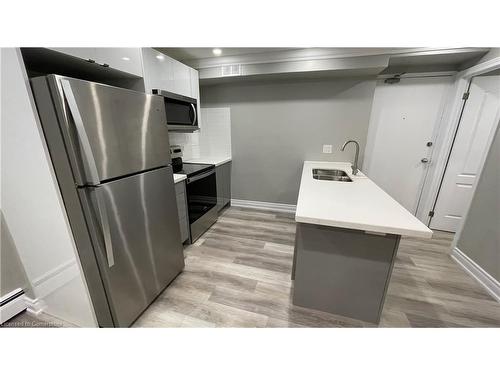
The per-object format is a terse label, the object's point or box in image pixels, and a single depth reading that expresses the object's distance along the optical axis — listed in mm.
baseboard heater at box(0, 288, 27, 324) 1319
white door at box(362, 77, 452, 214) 2510
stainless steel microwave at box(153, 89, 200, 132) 1884
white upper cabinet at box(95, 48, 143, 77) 1254
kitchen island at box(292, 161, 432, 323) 1035
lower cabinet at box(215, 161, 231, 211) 2854
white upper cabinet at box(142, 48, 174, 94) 1609
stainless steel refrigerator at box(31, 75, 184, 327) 892
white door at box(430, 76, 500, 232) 2166
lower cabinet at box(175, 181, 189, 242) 1860
